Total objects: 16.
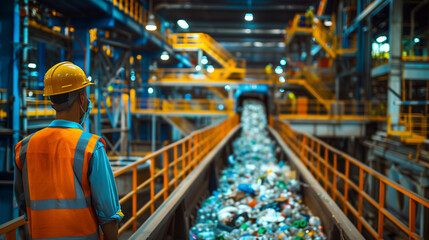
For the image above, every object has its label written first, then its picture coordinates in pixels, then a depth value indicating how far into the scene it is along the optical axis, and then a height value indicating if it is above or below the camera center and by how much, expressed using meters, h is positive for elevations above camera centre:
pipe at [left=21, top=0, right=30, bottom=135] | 8.82 +1.06
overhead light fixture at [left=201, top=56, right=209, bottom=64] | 24.25 +3.54
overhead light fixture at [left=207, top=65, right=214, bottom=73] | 24.43 +3.06
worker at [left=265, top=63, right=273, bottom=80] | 22.45 +2.45
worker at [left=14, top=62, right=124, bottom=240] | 1.69 -0.36
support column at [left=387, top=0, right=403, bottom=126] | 13.66 +2.15
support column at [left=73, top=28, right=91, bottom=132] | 10.86 +1.95
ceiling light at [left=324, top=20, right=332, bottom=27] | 26.38 +6.82
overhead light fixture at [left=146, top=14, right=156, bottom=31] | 11.06 +2.84
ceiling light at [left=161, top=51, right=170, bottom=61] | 20.39 +3.14
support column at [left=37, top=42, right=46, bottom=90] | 18.44 +3.01
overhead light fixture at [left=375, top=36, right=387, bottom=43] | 17.54 +3.82
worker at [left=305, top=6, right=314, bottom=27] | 21.05 +5.80
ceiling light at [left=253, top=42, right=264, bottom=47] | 36.91 +7.14
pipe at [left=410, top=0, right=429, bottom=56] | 13.56 +4.22
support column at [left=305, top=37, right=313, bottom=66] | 22.09 +3.92
